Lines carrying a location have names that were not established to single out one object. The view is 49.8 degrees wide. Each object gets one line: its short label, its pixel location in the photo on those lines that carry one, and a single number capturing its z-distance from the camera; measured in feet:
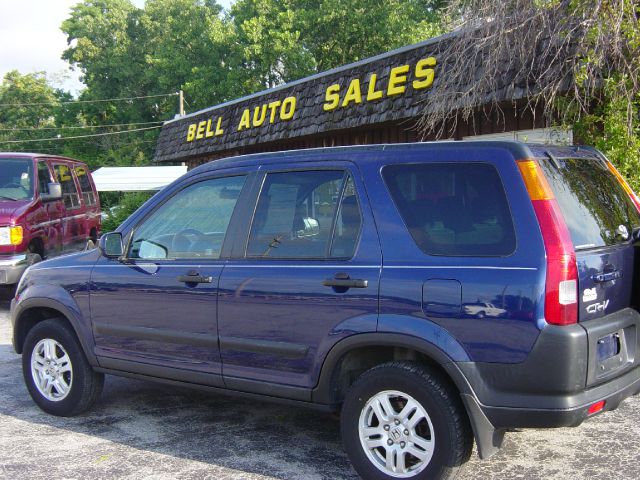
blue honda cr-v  10.74
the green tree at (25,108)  178.09
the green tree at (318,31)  113.60
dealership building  31.55
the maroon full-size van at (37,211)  29.32
